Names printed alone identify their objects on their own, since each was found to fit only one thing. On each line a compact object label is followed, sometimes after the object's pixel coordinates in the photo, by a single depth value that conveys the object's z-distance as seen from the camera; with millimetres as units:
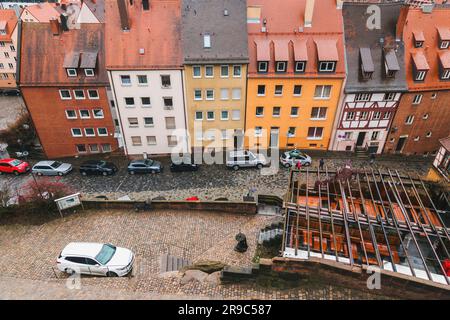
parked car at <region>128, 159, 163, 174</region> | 36906
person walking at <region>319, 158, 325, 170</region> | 35709
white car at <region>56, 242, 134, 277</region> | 19906
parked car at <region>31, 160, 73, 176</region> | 37500
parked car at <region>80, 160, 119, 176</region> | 37125
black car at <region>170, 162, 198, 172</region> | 36969
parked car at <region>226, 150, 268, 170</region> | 36406
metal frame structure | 19094
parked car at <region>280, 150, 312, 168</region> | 36438
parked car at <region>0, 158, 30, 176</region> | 38188
